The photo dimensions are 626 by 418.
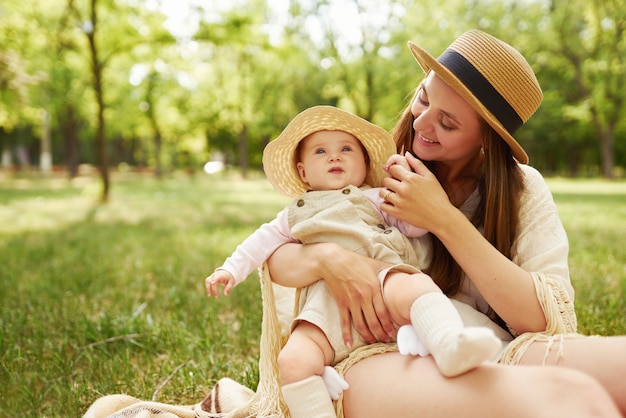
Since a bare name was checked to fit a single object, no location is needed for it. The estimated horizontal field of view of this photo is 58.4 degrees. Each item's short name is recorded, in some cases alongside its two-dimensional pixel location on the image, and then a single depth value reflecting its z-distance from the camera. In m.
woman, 1.53
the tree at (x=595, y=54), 25.20
